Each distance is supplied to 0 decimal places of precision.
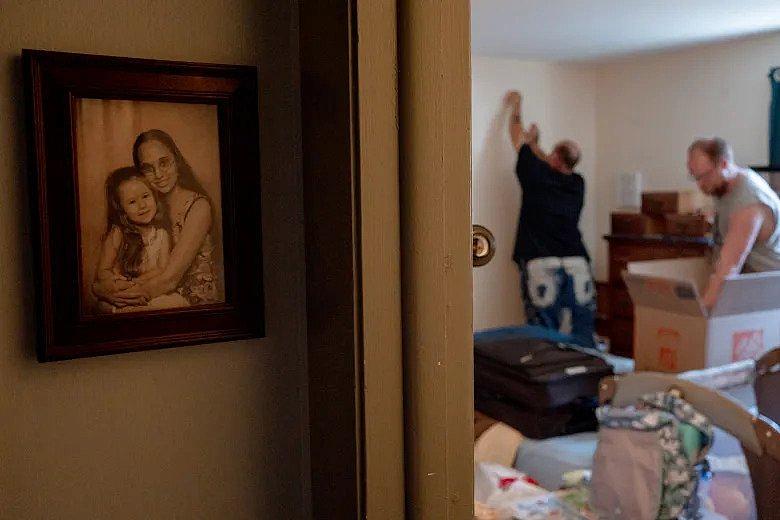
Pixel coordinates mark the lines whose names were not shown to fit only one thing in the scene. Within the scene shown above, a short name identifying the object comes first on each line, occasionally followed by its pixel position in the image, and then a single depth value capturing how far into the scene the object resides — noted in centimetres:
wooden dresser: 513
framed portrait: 65
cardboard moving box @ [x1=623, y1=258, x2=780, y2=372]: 283
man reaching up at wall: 543
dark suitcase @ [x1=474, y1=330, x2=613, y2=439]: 249
